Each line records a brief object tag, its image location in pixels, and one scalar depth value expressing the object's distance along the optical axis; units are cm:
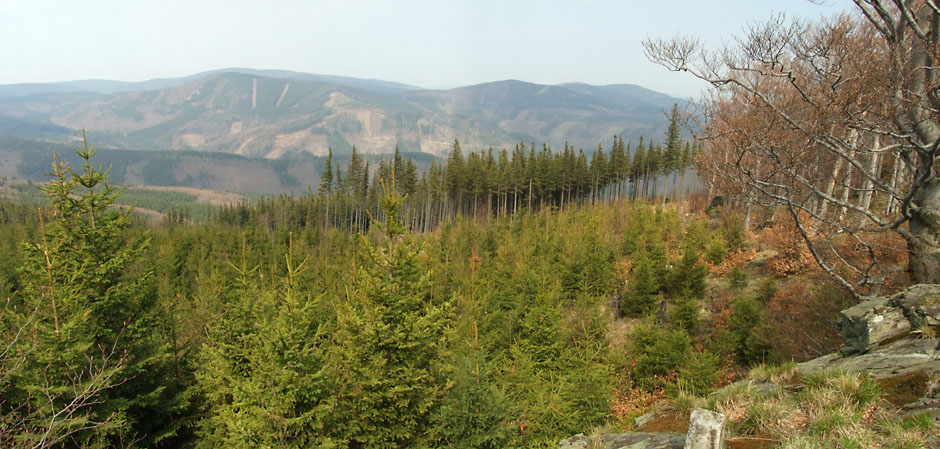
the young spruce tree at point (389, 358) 987
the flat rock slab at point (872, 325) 743
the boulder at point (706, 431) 452
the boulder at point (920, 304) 706
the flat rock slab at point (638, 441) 555
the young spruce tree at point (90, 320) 1060
